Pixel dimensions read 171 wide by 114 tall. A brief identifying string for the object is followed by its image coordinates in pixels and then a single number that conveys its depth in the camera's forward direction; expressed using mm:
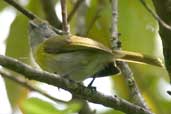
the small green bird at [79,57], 5746
